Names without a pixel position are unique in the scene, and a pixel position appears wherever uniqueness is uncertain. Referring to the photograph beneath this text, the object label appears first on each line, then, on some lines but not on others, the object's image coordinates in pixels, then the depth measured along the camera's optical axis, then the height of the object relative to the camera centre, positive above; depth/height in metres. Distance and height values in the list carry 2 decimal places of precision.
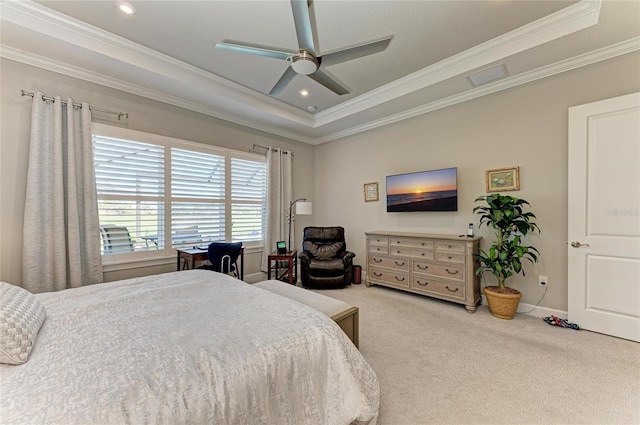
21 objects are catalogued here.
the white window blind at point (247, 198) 4.34 +0.23
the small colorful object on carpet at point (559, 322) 2.68 -1.18
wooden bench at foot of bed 1.89 -0.73
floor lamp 4.43 +0.06
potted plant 2.86 -0.44
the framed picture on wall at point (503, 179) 3.16 +0.42
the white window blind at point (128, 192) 3.07 +0.24
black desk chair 3.38 -0.60
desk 3.35 -0.61
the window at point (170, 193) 3.12 +0.27
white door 2.42 -0.04
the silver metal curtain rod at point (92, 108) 2.61 +1.20
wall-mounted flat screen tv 3.63 +0.32
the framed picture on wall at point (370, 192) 4.62 +0.37
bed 0.84 -0.60
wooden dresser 3.20 -0.74
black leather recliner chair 4.12 -0.82
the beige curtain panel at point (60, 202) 2.58 +0.09
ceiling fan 1.91 +1.27
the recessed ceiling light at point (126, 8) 2.18 +1.77
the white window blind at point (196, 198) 3.68 +0.21
